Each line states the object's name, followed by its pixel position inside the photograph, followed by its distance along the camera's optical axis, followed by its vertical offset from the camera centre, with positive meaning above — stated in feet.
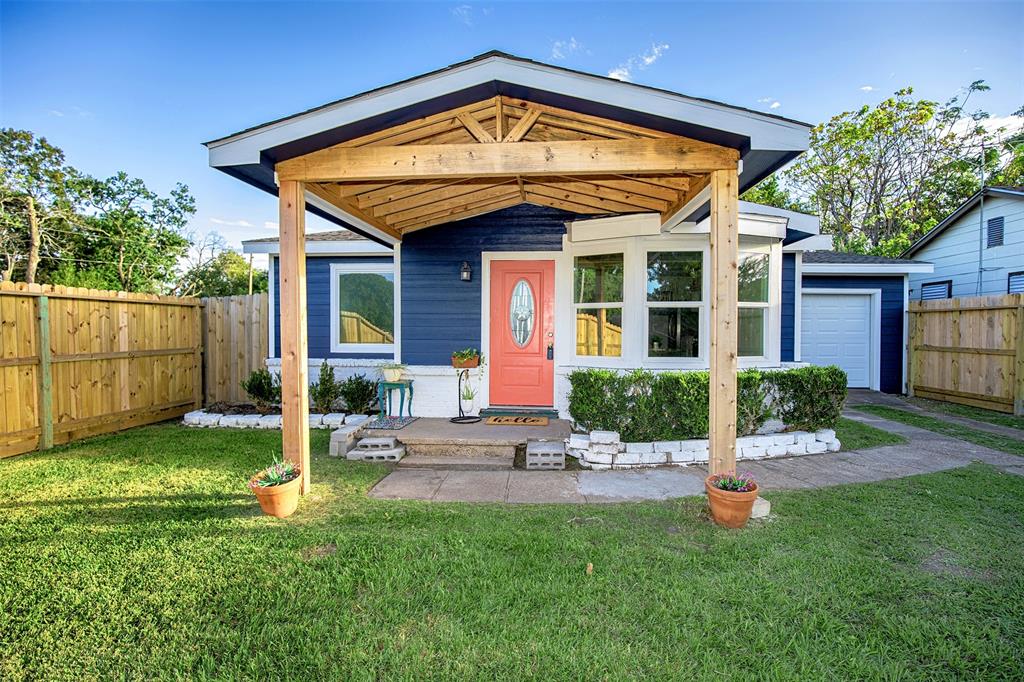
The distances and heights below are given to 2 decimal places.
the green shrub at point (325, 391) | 21.62 -2.85
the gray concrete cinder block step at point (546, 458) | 15.05 -4.18
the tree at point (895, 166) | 50.70 +19.23
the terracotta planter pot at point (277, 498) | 10.71 -3.95
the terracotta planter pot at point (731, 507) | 10.17 -3.95
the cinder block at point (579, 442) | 15.39 -3.73
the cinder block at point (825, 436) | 16.84 -3.88
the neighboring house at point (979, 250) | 30.45 +5.74
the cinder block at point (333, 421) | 20.57 -4.05
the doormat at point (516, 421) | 18.54 -3.69
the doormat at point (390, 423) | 17.66 -3.69
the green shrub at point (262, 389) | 21.94 -2.83
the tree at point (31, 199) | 41.47 +12.33
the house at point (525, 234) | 11.10 +3.86
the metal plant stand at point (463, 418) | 19.40 -3.77
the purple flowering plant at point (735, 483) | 10.45 -3.52
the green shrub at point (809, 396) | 16.51 -2.39
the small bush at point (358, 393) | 21.43 -2.94
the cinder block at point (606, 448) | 15.17 -3.88
